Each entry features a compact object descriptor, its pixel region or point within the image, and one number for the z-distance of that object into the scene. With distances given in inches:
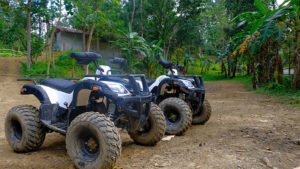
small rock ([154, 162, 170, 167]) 119.0
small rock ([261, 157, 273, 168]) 116.2
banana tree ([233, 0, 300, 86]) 222.8
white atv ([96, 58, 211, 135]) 187.6
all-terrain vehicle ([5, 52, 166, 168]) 110.7
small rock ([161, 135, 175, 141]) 176.1
